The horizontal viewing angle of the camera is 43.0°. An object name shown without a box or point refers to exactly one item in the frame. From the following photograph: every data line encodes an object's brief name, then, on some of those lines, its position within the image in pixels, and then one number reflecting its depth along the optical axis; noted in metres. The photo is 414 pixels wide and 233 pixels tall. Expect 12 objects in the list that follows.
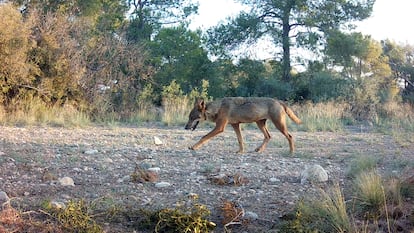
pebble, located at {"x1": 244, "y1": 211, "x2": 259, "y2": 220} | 5.32
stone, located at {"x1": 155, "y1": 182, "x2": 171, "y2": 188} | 6.40
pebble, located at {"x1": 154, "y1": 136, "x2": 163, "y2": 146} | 11.01
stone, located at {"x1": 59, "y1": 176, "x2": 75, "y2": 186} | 6.24
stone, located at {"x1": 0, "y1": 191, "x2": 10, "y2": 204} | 5.39
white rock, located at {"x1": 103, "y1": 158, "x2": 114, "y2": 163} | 7.99
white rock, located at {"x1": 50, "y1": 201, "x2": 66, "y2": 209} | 5.12
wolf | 10.52
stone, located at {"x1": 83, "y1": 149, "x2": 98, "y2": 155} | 8.74
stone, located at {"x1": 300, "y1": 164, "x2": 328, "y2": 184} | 6.93
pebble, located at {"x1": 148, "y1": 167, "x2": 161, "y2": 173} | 7.35
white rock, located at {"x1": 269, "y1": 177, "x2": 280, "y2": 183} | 7.00
